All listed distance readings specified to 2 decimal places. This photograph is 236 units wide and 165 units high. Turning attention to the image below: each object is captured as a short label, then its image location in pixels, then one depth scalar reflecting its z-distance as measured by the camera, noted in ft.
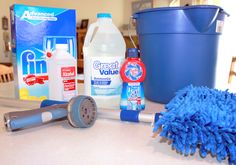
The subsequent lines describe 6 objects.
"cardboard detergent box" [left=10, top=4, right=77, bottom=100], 1.99
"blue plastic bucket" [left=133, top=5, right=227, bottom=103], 1.91
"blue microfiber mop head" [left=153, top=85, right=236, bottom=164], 1.03
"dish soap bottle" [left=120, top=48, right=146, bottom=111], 1.83
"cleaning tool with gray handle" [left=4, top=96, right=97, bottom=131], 1.36
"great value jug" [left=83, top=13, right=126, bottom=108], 1.86
